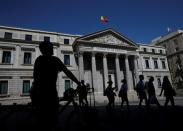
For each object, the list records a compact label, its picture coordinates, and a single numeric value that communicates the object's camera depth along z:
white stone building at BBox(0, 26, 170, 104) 23.44
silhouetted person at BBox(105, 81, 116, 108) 10.34
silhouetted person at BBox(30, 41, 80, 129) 2.70
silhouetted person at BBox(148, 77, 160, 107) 9.02
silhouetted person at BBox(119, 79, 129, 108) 10.27
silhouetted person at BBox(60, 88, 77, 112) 3.45
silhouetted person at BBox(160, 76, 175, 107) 8.83
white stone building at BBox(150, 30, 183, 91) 41.80
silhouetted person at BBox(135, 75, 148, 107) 9.96
